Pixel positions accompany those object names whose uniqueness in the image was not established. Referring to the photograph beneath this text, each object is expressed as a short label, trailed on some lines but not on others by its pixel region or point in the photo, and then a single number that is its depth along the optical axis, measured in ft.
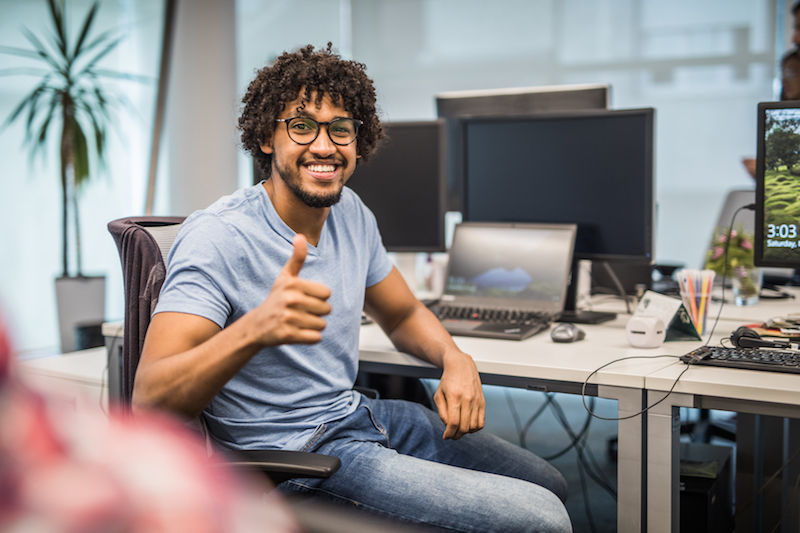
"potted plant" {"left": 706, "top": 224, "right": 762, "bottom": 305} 6.82
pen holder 5.47
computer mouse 5.28
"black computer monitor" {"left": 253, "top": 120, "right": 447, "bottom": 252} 6.61
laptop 5.95
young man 3.54
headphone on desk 4.71
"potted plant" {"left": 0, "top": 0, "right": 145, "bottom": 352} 11.82
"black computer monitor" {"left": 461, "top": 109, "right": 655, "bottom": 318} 6.12
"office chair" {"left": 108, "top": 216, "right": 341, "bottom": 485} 4.03
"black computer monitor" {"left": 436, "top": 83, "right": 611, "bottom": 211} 7.25
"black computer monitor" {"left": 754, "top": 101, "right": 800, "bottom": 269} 5.27
